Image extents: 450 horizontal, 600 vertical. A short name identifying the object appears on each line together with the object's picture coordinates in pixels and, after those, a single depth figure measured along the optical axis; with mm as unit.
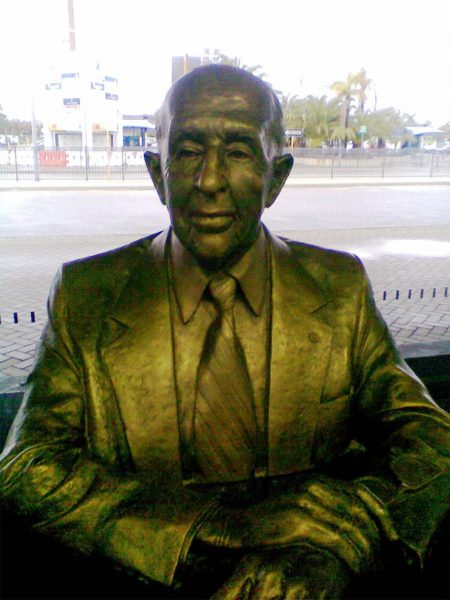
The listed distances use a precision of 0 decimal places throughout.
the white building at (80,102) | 29750
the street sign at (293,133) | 31031
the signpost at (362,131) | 36222
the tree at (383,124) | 40844
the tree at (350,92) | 40844
